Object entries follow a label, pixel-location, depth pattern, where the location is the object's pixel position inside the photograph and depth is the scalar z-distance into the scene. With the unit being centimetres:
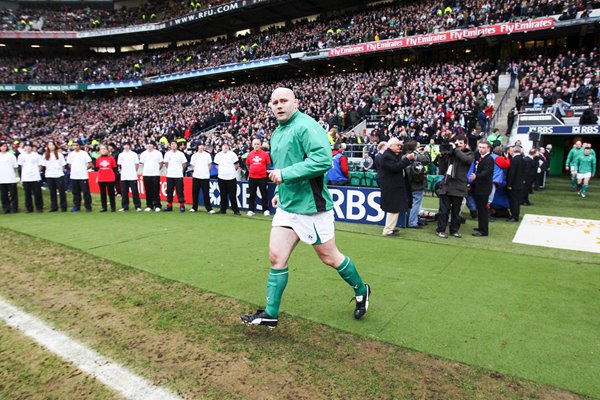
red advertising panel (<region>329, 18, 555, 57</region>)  1974
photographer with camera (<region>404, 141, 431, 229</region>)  738
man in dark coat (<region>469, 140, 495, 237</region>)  709
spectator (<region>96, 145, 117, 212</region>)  1017
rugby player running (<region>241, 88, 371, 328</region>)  312
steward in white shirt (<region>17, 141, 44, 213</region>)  1018
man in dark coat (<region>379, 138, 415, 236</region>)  700
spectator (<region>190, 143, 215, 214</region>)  997
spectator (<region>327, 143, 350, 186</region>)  945
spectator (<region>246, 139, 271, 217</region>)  929
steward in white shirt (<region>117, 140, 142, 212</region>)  1030
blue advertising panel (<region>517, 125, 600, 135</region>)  1455
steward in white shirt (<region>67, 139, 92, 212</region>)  1031
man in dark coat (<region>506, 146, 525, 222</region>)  842
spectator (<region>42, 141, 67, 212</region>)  1027
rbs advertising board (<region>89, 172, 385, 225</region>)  823
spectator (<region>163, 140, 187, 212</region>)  1017
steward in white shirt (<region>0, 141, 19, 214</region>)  996
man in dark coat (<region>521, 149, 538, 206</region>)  1064
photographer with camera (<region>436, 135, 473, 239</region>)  690
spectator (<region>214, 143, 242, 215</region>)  957
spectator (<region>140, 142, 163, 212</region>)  1017
